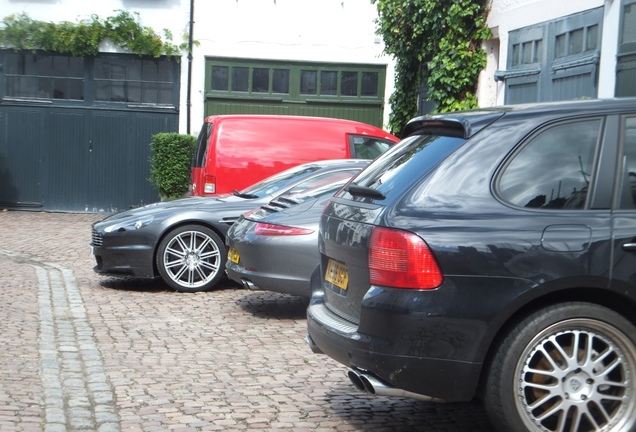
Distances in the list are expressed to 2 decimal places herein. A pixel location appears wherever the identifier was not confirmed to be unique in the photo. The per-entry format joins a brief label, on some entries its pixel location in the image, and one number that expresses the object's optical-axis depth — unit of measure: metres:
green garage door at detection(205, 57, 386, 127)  22.16
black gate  22.12
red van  13.52
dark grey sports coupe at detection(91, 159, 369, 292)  10.77
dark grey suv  4.79
